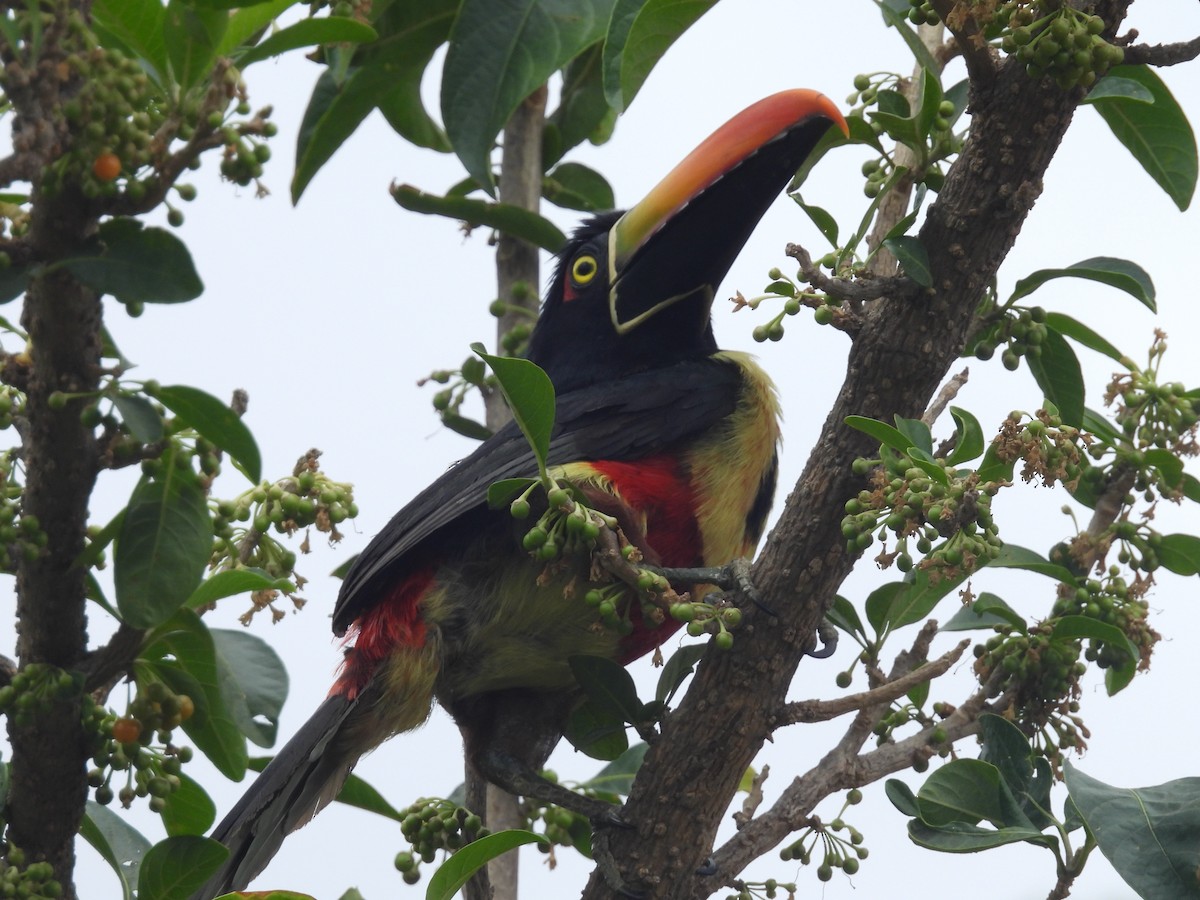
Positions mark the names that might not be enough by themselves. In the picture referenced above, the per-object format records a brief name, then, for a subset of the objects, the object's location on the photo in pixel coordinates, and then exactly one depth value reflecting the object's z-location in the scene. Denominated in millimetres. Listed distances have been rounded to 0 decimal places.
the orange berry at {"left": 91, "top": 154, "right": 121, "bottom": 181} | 4039
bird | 6199
